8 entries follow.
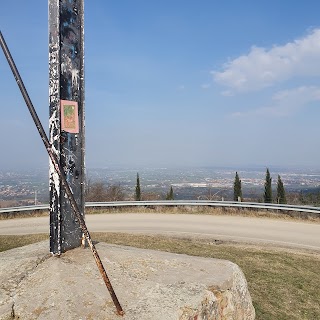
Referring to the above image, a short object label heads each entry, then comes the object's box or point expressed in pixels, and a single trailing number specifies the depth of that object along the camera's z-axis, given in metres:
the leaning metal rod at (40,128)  2.41
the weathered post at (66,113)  3.24
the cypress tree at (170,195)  26.50
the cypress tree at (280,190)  29.17
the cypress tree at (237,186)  27.88
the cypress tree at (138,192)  26.08
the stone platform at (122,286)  2.52
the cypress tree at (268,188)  29.08
